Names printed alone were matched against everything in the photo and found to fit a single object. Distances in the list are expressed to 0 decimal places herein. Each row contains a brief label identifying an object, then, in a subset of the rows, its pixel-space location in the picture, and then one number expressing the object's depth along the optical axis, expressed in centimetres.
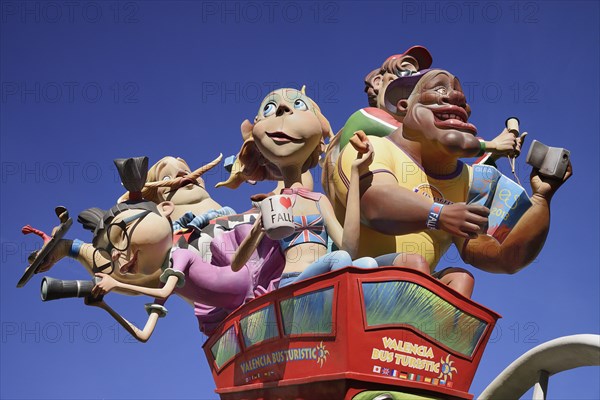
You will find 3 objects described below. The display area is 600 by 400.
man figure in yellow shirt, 522
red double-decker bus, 471
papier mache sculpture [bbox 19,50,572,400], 479
